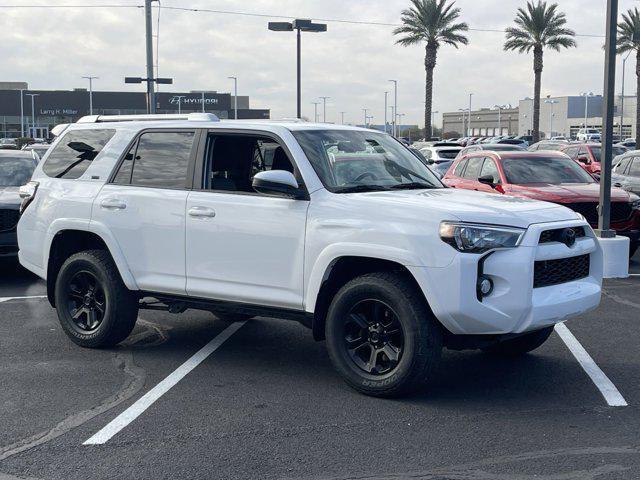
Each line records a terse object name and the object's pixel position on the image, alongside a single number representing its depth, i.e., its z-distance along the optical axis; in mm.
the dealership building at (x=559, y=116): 112125
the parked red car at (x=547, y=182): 12133
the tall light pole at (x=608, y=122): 11242
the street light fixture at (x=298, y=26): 29234
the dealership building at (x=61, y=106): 89750
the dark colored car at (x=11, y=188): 10867
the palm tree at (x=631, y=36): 47062
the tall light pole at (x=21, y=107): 88919
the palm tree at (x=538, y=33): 47062
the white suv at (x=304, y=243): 5422
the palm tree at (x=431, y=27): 44969
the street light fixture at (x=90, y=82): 78562
